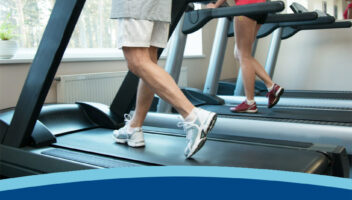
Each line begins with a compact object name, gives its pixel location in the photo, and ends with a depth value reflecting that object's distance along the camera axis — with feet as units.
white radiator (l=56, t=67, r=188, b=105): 8.79
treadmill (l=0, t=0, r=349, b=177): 4.65
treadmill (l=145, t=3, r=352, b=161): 6.53
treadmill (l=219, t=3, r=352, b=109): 10.16
